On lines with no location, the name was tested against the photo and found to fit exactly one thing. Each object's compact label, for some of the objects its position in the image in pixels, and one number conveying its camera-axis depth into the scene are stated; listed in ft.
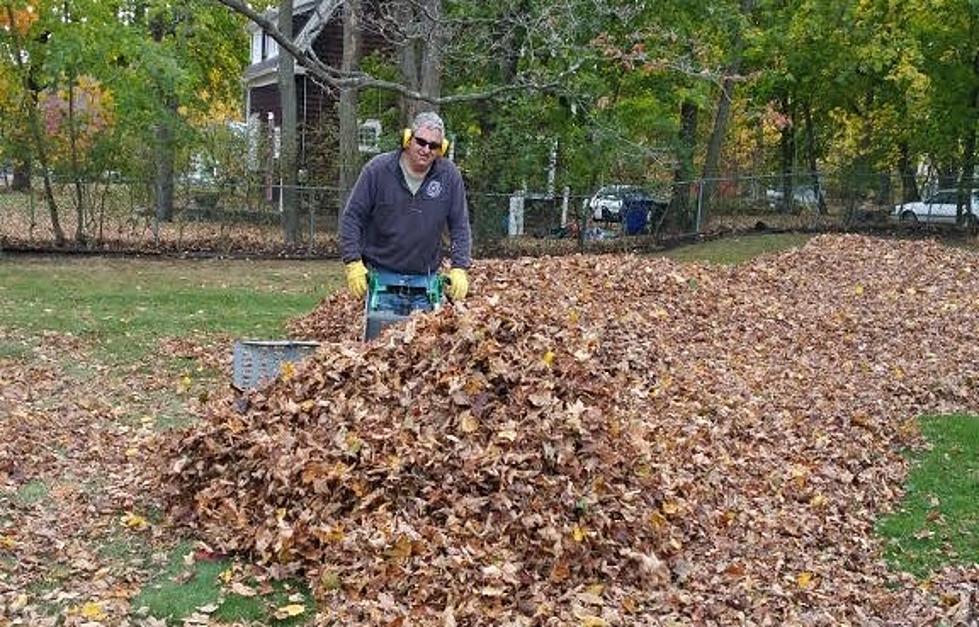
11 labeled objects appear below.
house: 61.99
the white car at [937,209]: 71.20
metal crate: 20.25
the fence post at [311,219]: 56.75
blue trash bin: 63.26
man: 19.66
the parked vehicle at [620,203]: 61.26
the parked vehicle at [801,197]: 70.49
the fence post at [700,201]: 65.92
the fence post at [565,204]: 59.16
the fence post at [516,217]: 58.70
